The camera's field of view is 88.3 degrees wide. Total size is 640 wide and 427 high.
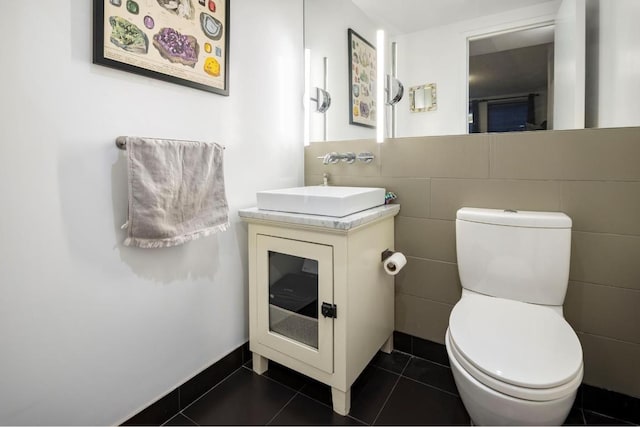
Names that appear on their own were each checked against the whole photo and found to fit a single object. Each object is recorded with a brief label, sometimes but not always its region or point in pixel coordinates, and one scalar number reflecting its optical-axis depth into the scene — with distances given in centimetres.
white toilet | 90
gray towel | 110
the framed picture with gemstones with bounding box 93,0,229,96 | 105
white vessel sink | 131
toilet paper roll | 148
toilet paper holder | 160
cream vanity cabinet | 131
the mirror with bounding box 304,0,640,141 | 134
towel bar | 108
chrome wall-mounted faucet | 173
